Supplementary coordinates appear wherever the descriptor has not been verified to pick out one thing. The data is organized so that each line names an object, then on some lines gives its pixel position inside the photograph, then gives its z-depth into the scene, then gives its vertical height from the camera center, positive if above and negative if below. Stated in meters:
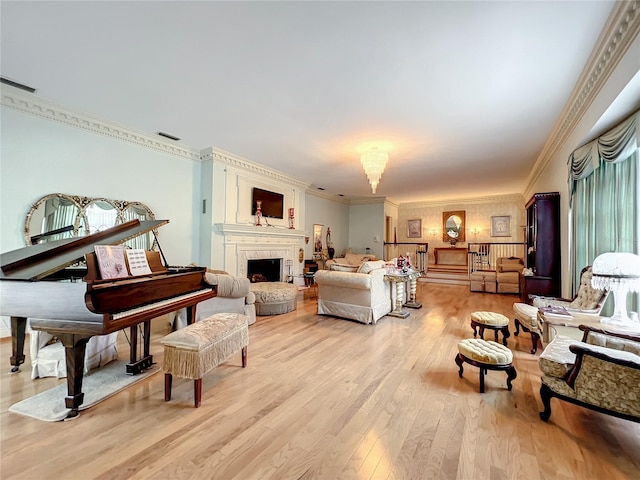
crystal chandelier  4.48 +1.38
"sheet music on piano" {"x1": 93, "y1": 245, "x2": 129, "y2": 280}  1.98 -0.17
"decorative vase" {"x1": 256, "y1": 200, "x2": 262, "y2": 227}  5.90 +0.67
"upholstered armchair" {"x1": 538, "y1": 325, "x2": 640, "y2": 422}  1.58 -0.83
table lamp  2.26 -0.27
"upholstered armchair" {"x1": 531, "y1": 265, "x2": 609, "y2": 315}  2.78 -0.61
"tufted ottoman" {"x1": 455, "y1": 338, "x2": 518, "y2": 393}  2.23 -0.97
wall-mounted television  5.90 +0.94
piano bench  1.99 -0.86
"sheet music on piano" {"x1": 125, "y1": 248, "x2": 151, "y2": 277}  2.26 -0.19
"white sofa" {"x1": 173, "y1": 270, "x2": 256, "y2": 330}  3.53 -0.88
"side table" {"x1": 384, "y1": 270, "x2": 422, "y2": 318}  4.49 -0.84
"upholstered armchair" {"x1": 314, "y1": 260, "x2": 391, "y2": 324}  4.14 -0.82
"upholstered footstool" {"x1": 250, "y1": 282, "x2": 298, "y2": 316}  4.59 -1.00
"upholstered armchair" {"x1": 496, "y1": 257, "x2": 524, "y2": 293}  6.75 -0.81
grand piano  1.78 -0.42
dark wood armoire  4.02 -0.04
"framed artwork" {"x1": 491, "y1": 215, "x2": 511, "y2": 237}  9.30 +0.69
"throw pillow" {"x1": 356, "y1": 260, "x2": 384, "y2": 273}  4.25 -0.38
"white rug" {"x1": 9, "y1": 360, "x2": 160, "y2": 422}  1.90 -1.25
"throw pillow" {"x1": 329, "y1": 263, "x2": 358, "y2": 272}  4.47 -0.42
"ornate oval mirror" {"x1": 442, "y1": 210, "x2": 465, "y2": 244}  10.09 +0.72
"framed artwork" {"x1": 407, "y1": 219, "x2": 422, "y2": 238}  10.85 +0.66
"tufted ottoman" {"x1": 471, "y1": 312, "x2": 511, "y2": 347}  3.13 -0.93
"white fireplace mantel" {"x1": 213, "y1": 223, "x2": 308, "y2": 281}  5.30 -0.07
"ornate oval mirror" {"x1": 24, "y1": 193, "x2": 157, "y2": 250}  3.42 +0.34
